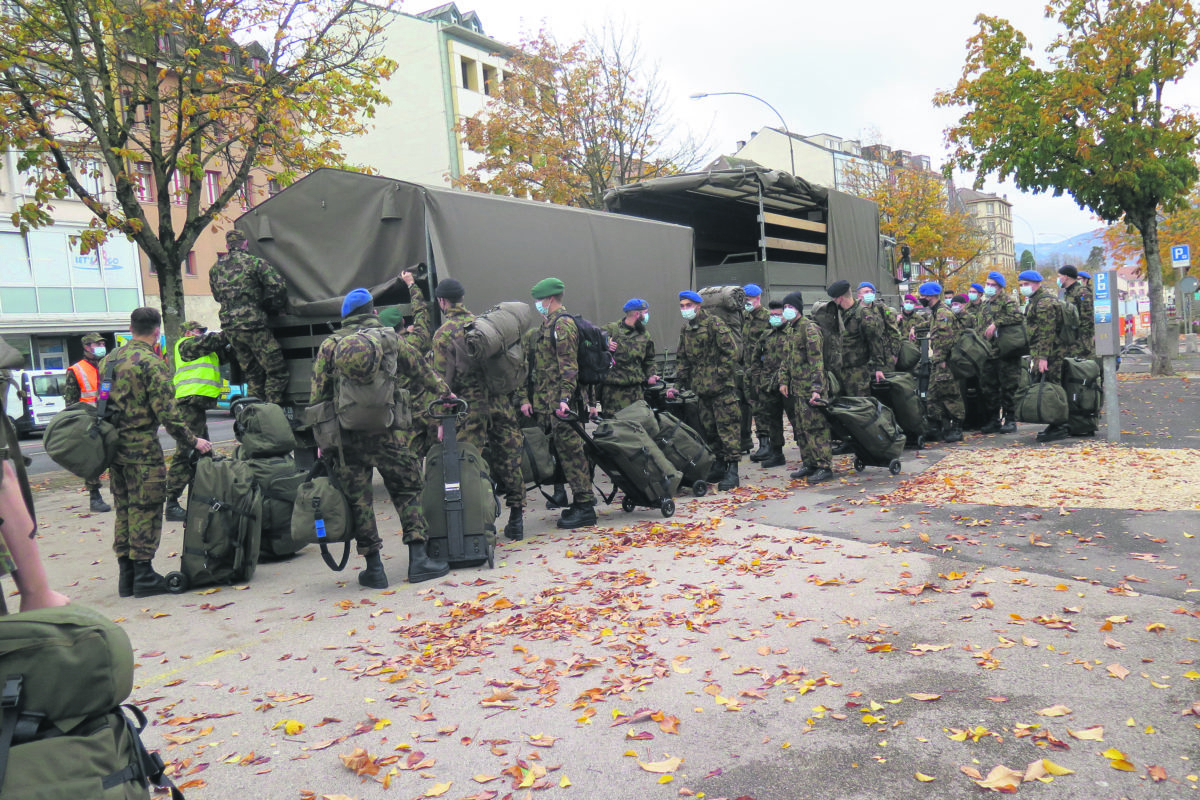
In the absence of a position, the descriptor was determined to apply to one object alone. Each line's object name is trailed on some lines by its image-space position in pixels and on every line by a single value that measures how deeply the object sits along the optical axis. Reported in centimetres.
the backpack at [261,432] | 688
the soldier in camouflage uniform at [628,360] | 846
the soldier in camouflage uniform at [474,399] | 678
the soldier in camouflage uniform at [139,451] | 616
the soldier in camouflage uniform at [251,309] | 863
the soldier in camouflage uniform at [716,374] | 920
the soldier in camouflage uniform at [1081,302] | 1150
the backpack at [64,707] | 183
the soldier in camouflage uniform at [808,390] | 899
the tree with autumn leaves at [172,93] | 1148
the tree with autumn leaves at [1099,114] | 1781
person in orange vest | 976
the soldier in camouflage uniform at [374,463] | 581
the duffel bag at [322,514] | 565
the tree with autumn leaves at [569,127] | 2178
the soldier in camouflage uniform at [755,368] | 1060
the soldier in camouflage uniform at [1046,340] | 1041
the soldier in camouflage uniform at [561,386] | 745
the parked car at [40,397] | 2339
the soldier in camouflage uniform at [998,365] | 1143
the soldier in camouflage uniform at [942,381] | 1135
